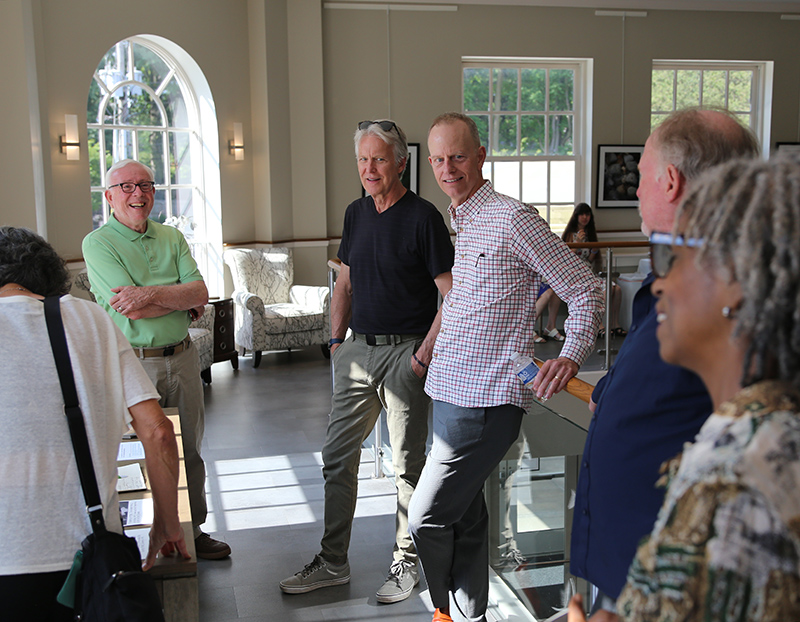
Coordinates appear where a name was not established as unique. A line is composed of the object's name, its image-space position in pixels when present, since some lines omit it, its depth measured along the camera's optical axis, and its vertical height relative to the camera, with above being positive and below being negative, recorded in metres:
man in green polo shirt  2.94 -0.35
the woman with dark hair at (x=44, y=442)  1.48 -0.47
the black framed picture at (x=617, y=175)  9.46 +0.19
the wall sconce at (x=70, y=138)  6.91 +0.51
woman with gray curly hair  0.67 -0.21
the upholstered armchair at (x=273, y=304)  7.44 -1.09
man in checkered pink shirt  2.10 -0.37
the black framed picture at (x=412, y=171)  9.02 +0.25
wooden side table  6.99 -1.22
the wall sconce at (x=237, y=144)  8.32 +0.53
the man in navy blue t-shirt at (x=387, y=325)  2.73 -0.46
